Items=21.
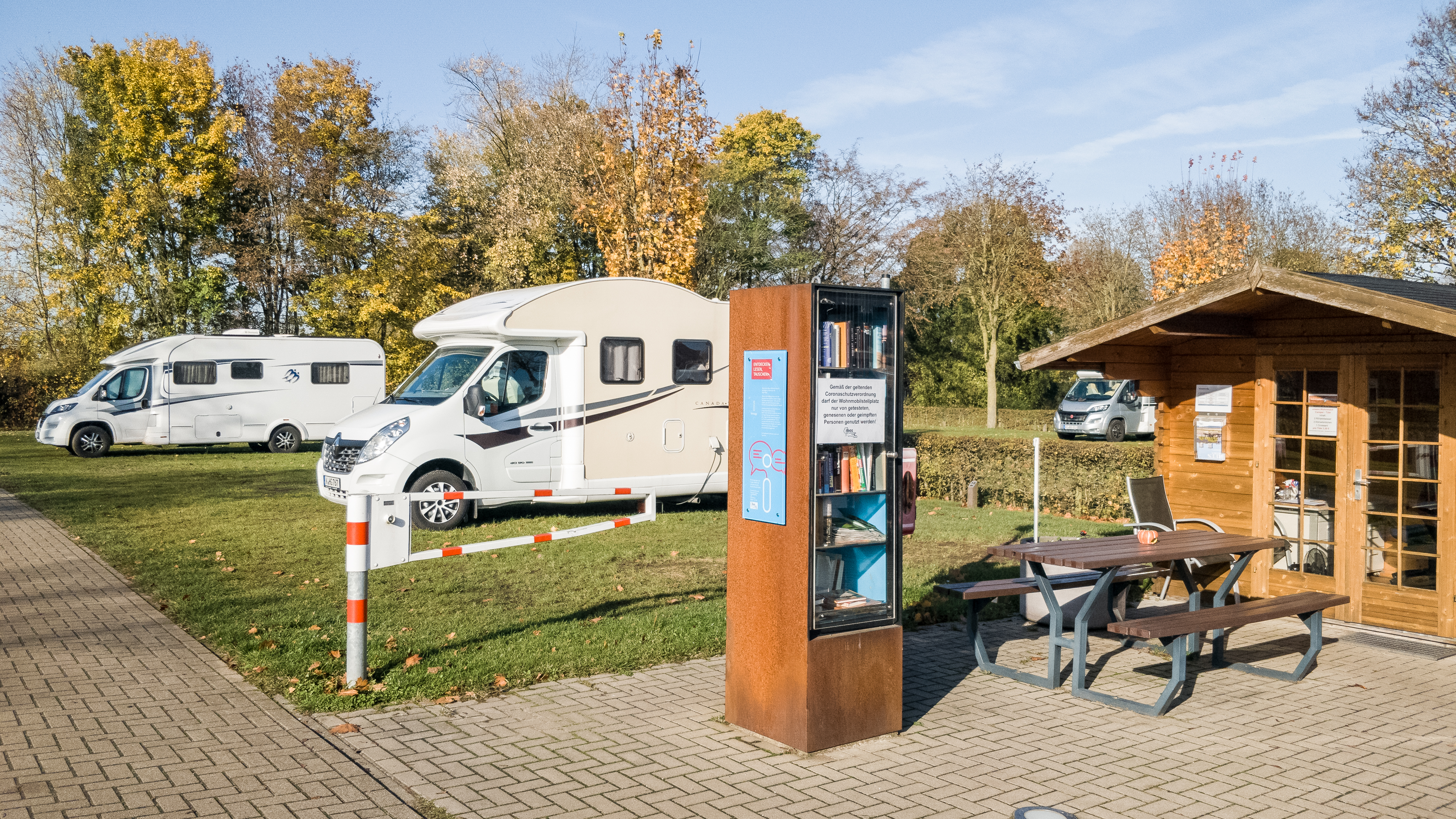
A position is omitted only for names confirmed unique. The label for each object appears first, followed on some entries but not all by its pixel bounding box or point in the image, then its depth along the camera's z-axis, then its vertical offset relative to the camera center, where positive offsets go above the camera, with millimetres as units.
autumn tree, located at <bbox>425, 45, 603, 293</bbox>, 28781 +6483
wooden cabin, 7105 -33
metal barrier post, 5738 -942
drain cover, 6875 -1508
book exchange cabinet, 4934 -479
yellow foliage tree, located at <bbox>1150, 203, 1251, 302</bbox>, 28375 +4461
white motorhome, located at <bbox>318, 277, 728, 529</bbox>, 11508 +98
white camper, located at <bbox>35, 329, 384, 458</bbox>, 21344 +344
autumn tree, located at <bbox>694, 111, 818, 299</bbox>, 33906 +6181
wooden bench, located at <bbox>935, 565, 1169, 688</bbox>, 6168 -1100
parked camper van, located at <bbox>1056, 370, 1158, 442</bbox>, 26625 +125
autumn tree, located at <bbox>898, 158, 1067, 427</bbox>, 33906 +5444
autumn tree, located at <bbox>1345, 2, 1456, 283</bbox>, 21688 +4976
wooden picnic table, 5984 -830
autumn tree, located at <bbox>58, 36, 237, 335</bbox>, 30281 +6942
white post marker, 8648 -700
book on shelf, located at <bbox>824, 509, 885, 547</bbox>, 5121 -567
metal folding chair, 8352 -686
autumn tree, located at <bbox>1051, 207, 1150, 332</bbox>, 34594 +4898
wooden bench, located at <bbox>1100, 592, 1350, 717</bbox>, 5562 -1124
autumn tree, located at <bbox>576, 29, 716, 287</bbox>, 20297 +4593
